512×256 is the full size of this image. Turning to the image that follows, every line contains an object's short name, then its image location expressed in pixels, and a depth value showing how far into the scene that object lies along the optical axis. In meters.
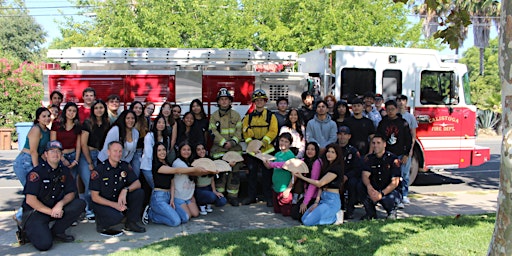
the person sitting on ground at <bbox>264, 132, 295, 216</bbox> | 7.11
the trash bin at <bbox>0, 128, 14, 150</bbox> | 17.41
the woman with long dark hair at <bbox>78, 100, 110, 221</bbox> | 6.54
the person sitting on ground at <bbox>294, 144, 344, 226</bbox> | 6.49
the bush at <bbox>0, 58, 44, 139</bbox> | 18.11
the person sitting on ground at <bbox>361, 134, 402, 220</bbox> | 6.70
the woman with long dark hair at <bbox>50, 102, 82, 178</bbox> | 6.34
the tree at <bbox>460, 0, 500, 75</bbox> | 34.58
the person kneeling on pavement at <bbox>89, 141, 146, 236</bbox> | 6.00
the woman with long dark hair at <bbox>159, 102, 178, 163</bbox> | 7.35
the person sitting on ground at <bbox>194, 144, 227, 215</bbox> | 7.16
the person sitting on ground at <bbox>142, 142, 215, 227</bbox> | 6.55
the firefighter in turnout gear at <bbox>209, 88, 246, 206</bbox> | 7.67
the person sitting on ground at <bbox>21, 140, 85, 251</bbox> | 5.44
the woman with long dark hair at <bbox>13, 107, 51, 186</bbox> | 6.08
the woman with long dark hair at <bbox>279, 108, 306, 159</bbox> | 7.51
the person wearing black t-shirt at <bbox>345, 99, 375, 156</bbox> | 7.57
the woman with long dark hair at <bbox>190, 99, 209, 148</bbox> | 7.54
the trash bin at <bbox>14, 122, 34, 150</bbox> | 7.68
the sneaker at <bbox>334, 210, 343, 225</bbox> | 6.58
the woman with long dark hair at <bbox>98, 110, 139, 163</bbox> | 6.51
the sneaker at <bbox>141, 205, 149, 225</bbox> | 6.59
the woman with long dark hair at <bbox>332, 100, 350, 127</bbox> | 7.76
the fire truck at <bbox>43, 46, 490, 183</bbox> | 8.12
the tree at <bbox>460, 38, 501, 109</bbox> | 24.59
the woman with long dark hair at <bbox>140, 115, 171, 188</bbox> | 6.80
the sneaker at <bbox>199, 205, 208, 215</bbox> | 7.24
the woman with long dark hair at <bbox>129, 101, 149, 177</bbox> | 7.01
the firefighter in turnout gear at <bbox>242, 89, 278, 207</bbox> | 7.60
